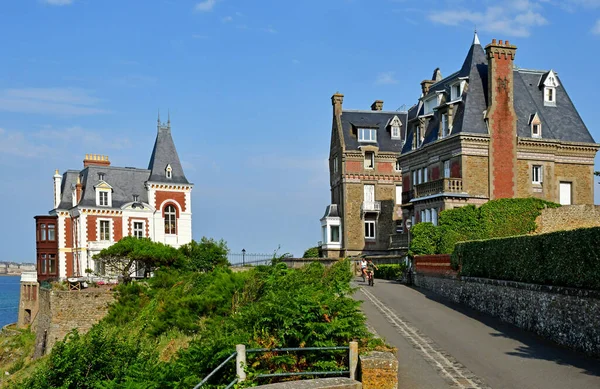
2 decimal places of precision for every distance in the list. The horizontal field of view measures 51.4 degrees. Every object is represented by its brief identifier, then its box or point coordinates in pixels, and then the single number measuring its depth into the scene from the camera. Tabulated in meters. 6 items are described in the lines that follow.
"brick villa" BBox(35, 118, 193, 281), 52.53
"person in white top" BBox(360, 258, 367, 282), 35.09
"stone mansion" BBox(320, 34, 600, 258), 39.22
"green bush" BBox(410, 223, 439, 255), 36.91
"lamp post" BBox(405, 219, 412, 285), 35.62
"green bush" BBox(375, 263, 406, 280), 39.28
